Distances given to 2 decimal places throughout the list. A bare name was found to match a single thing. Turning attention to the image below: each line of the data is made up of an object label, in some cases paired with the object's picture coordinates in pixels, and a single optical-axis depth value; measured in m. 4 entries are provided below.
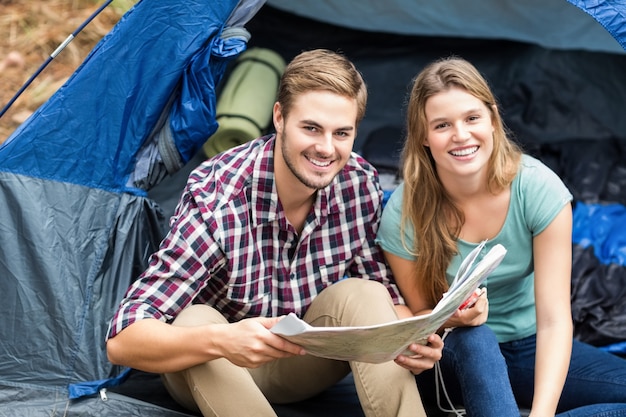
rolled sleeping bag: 3.69
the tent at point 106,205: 3.00
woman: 2.80
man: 2.66
